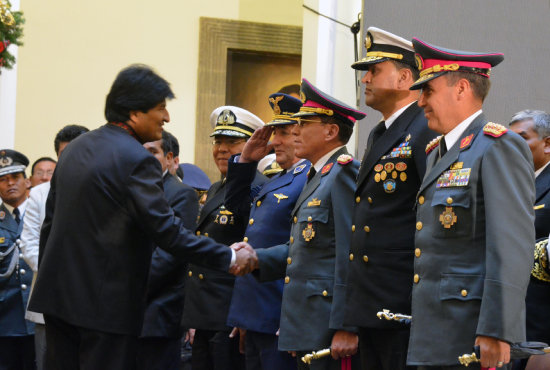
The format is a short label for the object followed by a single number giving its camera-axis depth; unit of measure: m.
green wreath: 7.44
